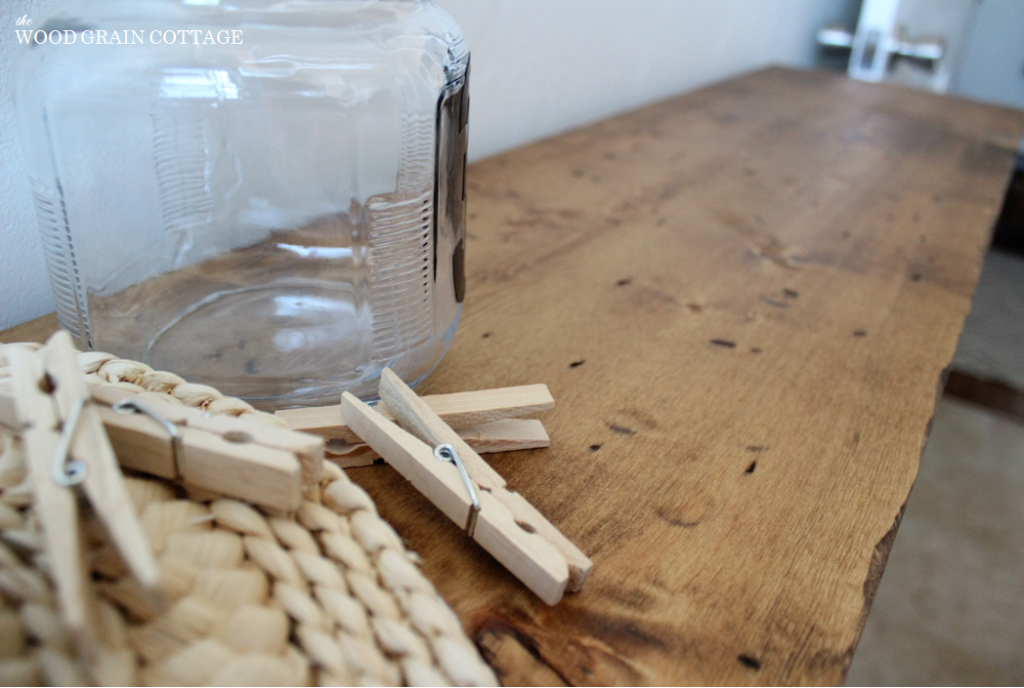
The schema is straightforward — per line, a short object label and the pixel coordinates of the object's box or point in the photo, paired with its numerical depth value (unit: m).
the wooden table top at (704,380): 0.33
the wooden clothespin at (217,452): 0.26
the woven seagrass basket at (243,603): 0.23
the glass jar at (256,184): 0.40
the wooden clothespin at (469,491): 0.32
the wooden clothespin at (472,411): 0.38
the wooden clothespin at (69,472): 0.20
